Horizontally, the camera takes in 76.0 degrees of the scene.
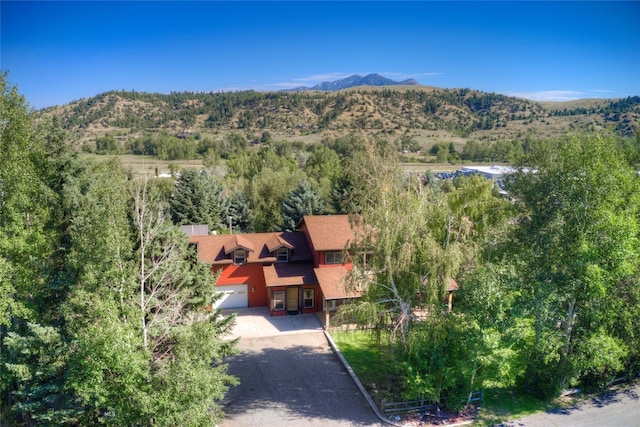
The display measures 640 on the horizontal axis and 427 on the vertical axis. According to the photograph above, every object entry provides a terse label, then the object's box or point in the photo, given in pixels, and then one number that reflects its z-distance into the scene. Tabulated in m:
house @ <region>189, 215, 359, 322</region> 26.95
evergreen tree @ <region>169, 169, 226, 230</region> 40.50
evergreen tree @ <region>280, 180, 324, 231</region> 39.88
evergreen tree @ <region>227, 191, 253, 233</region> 44.12
